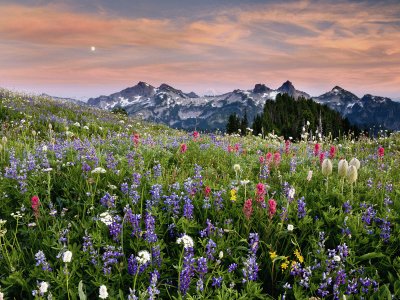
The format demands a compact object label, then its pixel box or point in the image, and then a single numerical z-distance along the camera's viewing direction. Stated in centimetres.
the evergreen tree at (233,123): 9962
